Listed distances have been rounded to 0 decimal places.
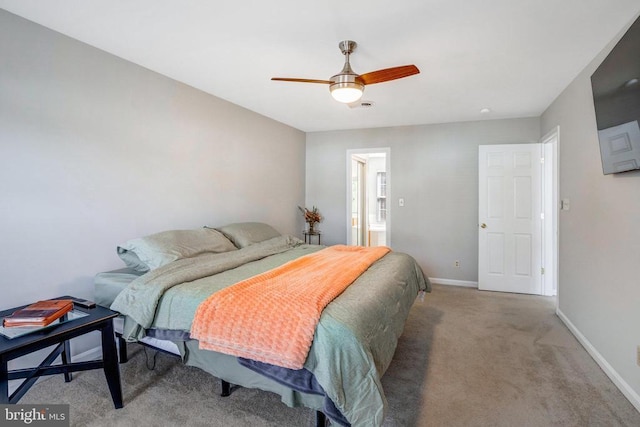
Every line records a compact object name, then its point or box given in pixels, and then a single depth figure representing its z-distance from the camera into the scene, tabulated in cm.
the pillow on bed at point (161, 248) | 262
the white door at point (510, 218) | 442
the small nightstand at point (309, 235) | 561
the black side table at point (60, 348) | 165
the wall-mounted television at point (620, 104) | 189
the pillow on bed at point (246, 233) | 352
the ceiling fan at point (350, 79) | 232
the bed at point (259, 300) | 160
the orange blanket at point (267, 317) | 167
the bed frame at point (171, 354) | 183
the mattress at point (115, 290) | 235
